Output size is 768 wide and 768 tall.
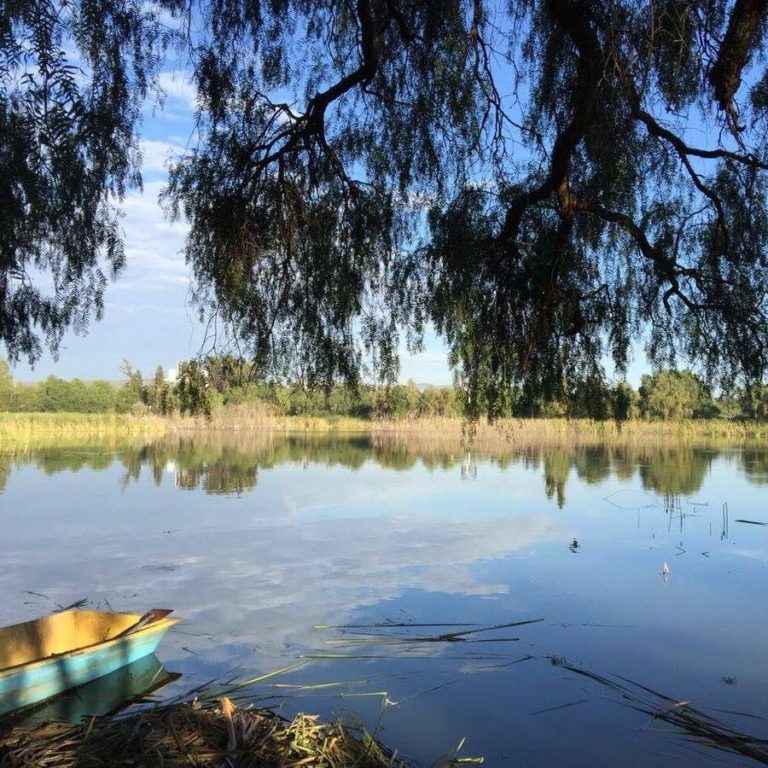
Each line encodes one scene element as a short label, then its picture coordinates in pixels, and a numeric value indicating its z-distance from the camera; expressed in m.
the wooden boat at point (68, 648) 3.90
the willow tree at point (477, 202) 2.65
